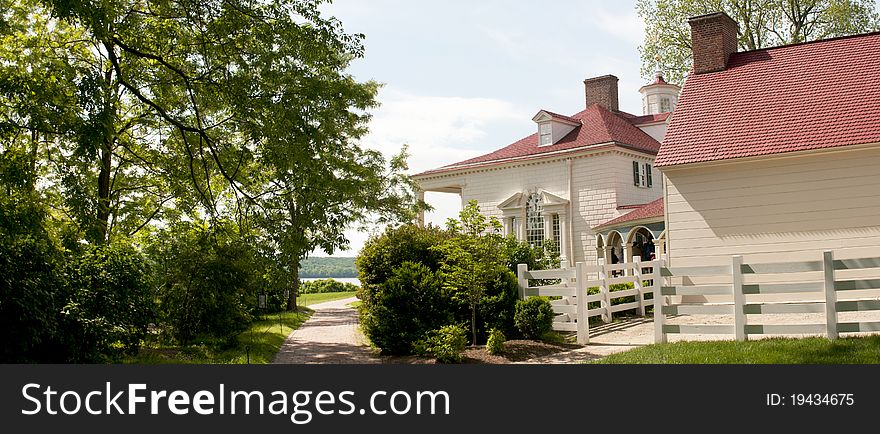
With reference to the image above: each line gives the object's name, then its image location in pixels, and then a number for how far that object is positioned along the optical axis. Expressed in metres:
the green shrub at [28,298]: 10.61
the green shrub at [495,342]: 13.66
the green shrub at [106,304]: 11.93
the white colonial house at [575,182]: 30.97
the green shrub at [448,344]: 13.19
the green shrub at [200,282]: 16.91
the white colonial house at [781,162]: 18.58
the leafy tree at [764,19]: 35.59
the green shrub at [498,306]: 15.39
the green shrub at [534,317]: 15.02
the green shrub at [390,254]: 15.70
